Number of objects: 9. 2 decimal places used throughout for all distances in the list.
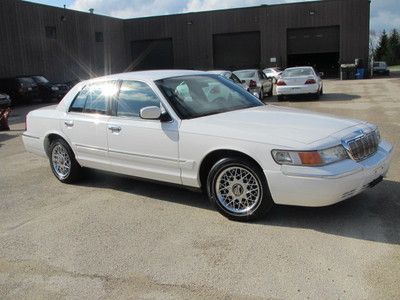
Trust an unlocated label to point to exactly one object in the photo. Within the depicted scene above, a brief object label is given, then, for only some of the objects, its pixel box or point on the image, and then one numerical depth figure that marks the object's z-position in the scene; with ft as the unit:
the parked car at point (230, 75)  48.80
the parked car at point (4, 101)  75.36
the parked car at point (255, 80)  61.41
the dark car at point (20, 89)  86.02
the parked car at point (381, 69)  137.76
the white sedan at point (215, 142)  15.33
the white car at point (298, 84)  63.26
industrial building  121.29
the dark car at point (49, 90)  90.38
